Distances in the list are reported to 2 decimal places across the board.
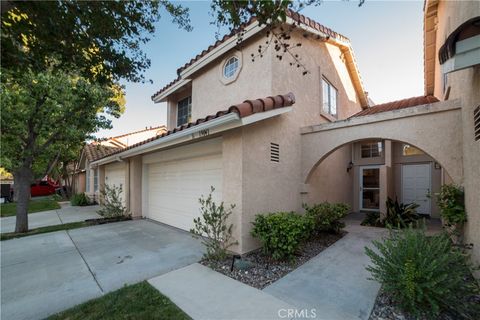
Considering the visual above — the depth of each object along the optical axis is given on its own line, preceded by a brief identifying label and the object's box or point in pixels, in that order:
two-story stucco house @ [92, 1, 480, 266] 4.84
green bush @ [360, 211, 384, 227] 8.28
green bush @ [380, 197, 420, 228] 8.08
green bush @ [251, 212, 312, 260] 4.76
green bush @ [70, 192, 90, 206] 15.60
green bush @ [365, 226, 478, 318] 2.95
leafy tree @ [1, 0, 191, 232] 3.20
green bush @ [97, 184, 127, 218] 9.77
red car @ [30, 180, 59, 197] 24.34
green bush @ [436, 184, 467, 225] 4.32
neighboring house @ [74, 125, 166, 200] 16.55
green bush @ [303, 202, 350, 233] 6.48
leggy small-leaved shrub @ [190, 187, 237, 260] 5.05
